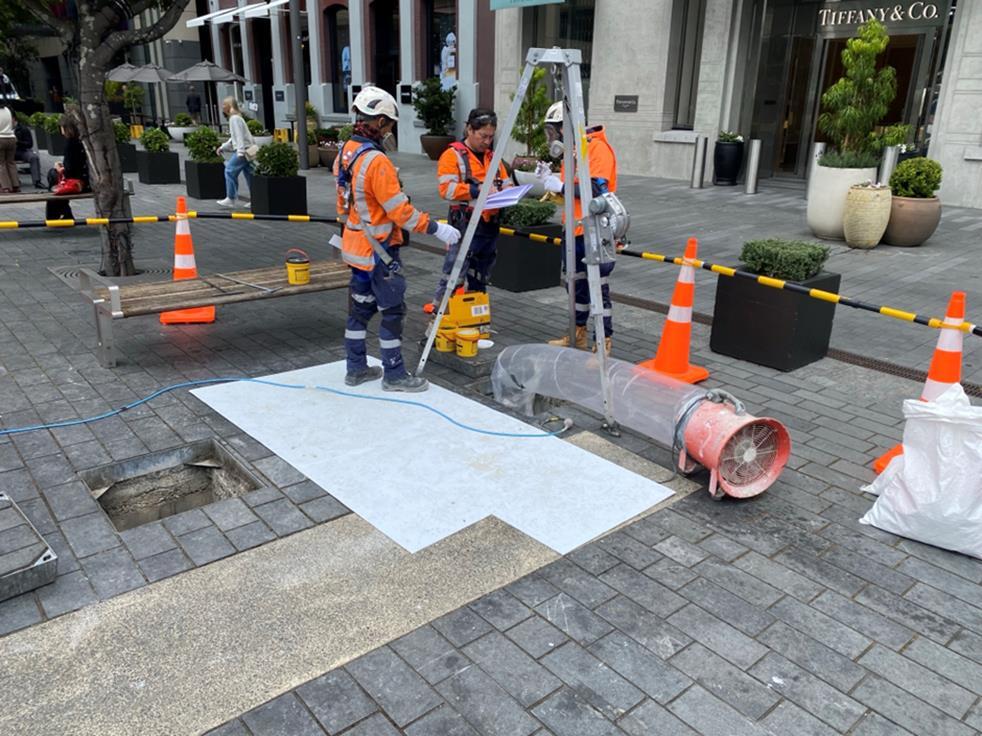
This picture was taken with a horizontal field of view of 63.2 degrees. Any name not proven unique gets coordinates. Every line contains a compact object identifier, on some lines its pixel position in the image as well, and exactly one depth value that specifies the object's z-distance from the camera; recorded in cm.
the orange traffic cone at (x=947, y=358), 438
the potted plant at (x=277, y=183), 1253
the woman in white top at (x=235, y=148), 1341
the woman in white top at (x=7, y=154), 1386
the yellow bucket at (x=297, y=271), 640
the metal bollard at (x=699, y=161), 1667
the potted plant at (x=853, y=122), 1083
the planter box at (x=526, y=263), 842
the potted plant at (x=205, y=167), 1476
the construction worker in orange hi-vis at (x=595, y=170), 554
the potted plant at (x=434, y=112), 2155
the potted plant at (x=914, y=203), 1052
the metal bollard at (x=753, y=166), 1564
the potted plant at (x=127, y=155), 1794
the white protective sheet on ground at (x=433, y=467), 396
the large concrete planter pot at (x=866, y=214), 1047
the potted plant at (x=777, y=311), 609
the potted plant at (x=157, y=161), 1659
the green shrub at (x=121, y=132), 1659
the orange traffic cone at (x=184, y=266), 698
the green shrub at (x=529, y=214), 829
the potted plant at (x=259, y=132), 1978
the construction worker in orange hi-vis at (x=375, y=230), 489
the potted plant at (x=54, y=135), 2060
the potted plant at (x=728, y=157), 1662
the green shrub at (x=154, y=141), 1648
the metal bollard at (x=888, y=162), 1221
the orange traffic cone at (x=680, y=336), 570
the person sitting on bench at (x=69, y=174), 1084
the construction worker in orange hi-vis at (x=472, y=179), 577
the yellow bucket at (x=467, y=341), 598
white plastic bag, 365
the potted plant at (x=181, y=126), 2661
